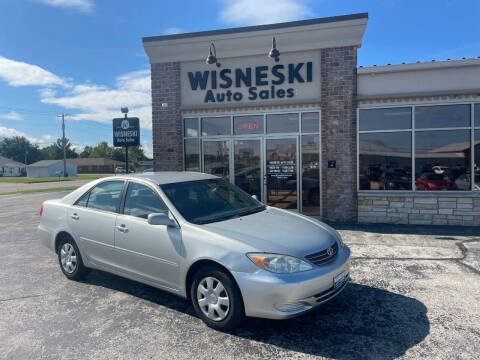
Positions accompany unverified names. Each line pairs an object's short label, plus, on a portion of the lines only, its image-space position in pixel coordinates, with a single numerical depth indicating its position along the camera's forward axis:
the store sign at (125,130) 10.22
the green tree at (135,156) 87.12
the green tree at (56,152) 107.19
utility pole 63.49
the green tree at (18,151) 100.12
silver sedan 3.26
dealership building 8.45
